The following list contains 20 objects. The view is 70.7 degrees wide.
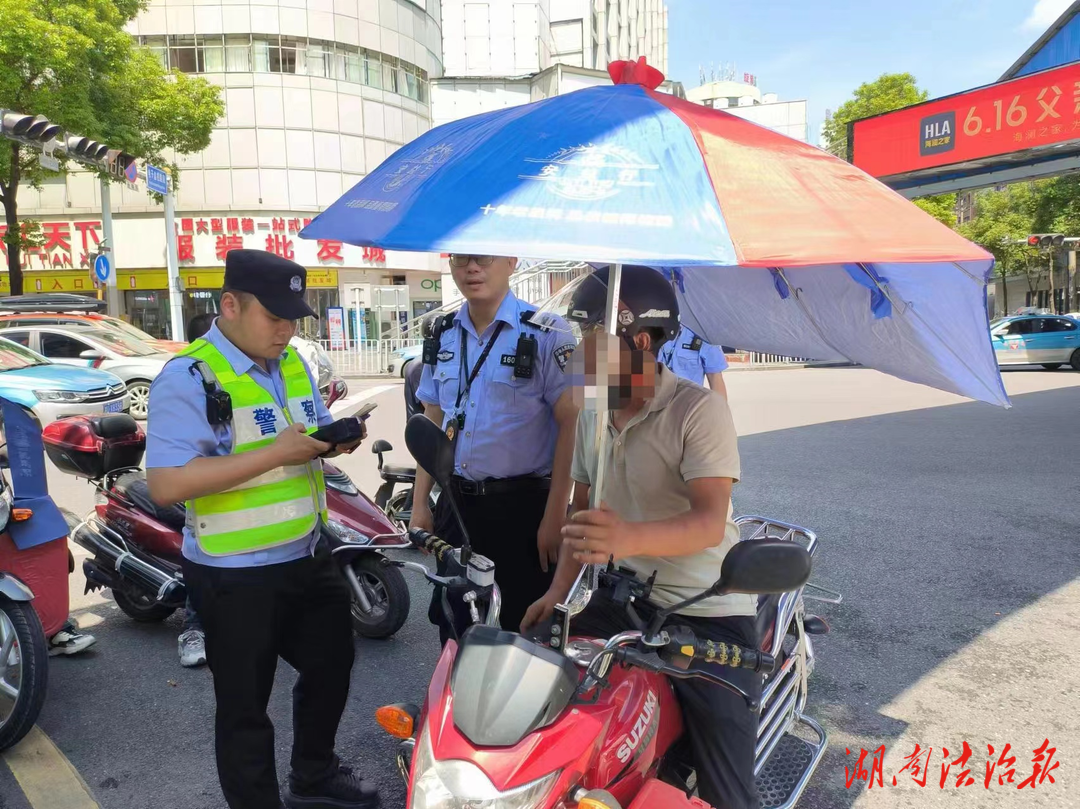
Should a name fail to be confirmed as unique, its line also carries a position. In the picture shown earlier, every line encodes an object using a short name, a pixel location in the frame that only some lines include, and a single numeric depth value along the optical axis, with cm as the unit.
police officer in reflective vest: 206
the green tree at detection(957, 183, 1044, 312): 3309
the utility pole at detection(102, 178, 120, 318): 1891
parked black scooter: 500
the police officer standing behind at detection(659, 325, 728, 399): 476
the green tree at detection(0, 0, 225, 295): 1584
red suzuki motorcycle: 138
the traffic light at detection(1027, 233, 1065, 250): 2181
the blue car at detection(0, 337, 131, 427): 943
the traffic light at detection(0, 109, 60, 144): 964
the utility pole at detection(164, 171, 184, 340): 1931
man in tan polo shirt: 175
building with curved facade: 2809
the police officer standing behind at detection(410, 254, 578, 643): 263
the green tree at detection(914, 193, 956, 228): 2866
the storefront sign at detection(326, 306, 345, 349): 2319
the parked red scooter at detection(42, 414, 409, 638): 394
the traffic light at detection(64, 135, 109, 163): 1273
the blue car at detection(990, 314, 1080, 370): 1723
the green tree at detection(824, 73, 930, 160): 3022
